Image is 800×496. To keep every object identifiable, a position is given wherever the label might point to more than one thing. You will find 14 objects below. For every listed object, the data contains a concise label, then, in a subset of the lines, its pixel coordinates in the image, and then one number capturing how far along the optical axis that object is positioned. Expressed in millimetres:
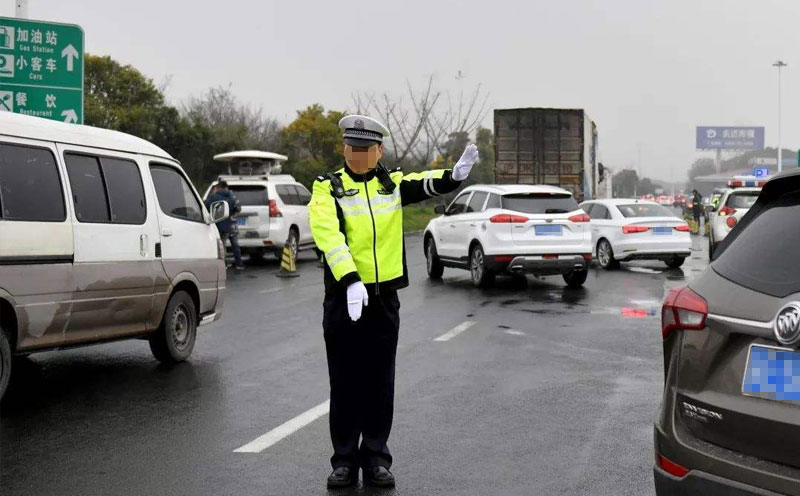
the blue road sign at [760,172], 38797
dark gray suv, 3312
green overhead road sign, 15141
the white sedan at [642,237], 20312
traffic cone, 19109
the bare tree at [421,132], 58219
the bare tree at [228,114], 58203
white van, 7156
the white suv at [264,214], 21875
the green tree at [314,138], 45938
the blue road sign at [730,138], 117688
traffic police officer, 5328
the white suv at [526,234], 15719
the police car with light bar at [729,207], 21812
